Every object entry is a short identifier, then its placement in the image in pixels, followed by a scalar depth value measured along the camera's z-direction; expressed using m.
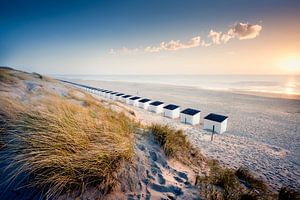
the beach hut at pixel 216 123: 12.03
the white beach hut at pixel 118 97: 23.11
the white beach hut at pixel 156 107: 17.69
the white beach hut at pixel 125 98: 22.01
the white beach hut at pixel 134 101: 20.41
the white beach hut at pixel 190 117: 13.98
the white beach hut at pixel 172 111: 15.98
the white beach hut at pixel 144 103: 19.23
